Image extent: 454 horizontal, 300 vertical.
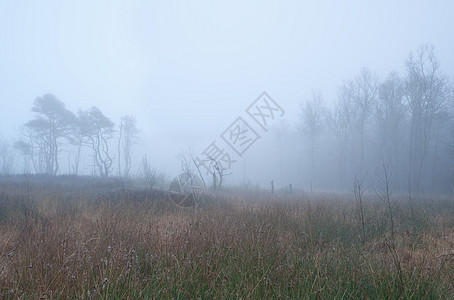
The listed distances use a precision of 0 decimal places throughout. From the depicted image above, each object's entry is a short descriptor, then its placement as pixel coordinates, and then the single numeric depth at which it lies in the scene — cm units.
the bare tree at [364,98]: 2627
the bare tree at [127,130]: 3600
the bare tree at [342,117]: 2904
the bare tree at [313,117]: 3117
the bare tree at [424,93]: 2010
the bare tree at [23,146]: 3276
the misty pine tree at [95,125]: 3050
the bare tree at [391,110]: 2434
